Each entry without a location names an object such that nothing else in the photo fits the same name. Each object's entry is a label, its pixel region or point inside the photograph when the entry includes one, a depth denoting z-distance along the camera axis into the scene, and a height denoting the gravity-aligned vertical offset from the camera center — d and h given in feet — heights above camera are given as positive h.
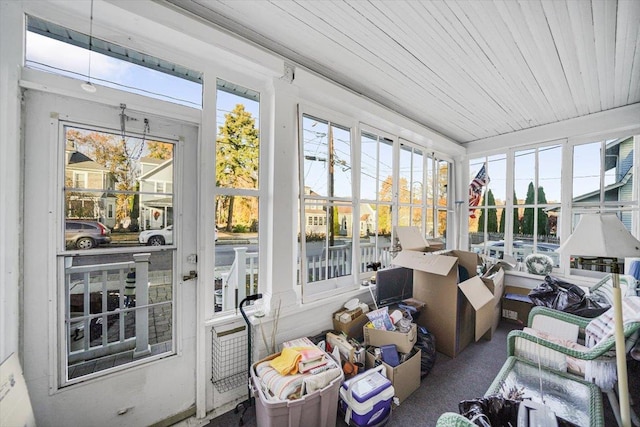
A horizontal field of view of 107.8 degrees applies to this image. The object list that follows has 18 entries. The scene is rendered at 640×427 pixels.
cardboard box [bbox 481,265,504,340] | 8.57 -3.02
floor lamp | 3.36 -0.50
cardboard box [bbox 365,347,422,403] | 5.73 -4.13
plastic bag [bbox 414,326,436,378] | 6.82 -4.19
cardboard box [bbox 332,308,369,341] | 7.13 -3.49
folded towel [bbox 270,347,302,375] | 4.90 -3.29
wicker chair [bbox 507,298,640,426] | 4.60 -3.06
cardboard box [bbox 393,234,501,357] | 7.48 -2.86
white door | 4.16 -1.07
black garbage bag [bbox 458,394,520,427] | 3.53 -3.03
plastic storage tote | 4.29 -3.81
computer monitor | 8.08 -2.67
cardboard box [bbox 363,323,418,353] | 6.26 -3.49
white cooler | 4.86 -4.01
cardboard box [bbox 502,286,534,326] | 9.88 -4.02
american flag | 13.00 +1.50
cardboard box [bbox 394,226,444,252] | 8.80 -1.09
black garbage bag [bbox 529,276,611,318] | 7.34 -2.89
